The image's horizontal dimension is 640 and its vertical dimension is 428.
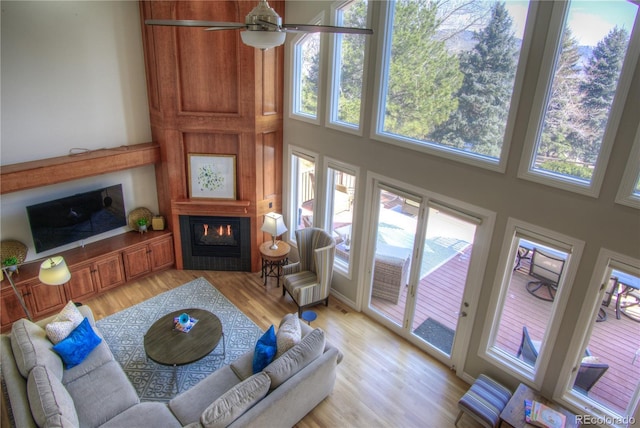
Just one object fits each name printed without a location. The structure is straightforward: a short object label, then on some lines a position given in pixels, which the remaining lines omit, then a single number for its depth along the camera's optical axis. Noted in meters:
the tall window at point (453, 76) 4.29
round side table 6.86
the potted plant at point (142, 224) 7.03
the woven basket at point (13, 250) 5.65
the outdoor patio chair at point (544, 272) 4.32
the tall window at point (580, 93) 3.56
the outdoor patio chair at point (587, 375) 4.20
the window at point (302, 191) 6.82
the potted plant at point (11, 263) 5.61
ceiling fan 2.80
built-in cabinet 5.70
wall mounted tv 5.90
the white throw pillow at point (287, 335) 4.48
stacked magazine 4.15
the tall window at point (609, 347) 3.89
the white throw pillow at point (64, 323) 4.59
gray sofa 3.71
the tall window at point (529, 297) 4.22
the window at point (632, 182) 3.50
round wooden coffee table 4.75
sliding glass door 5.15
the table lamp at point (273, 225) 6.72
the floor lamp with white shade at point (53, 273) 5.14
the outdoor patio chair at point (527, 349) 4.67
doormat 5.57
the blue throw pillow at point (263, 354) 4.39
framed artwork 6.80
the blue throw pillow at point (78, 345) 4.52
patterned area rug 5.06
